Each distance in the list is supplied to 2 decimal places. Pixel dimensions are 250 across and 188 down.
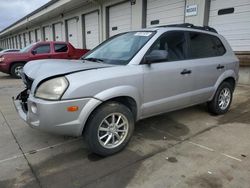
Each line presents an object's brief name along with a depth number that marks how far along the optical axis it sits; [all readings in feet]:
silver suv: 8.57
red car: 33.83
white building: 27.04
